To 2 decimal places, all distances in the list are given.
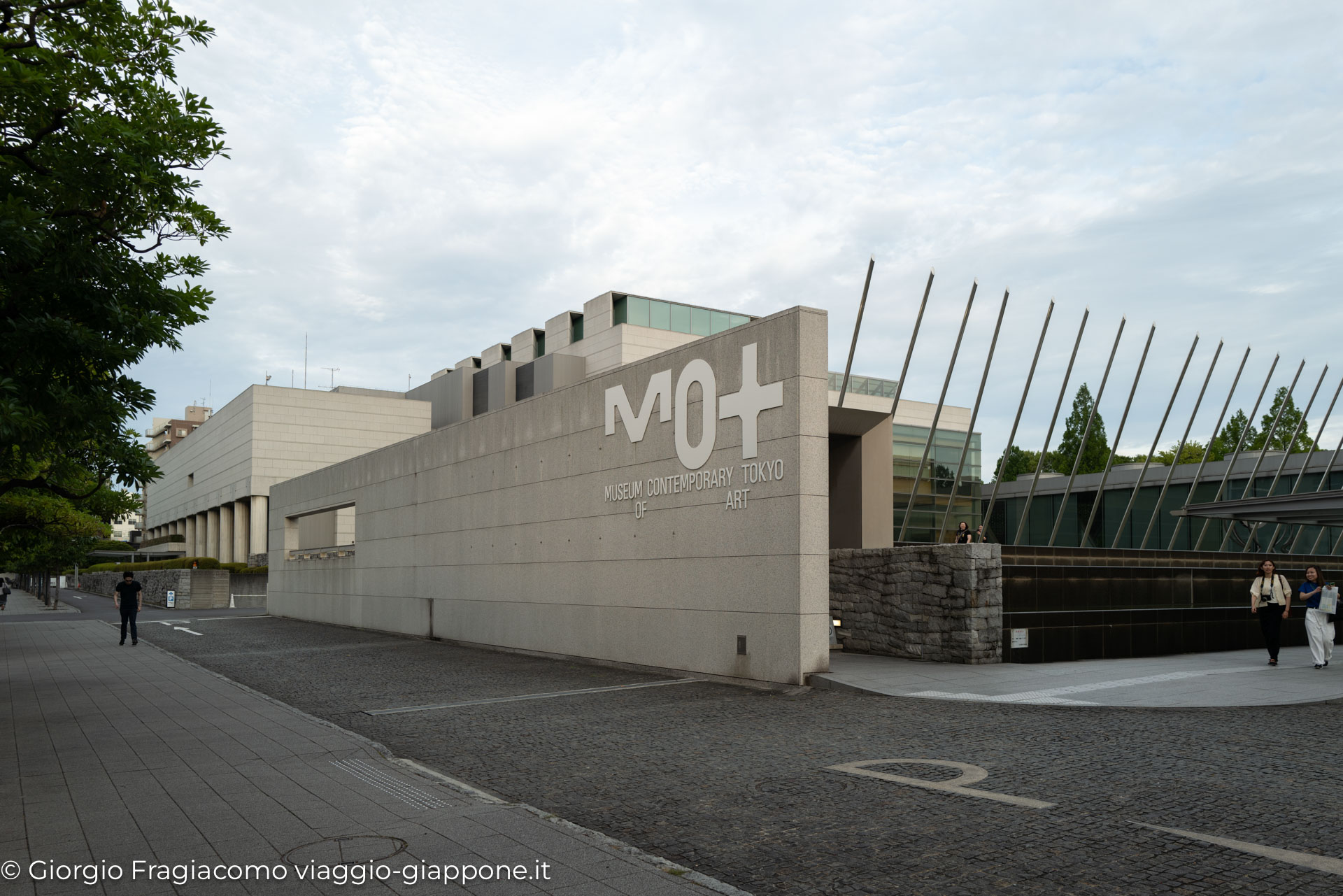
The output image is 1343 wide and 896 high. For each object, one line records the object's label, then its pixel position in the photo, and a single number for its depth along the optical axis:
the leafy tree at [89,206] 9.34
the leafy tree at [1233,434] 57.22
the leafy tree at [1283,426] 51.97
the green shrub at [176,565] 53.03
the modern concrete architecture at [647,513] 13.65
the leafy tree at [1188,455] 65.62
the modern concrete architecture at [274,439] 67.94
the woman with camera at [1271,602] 15.35
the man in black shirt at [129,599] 23.70
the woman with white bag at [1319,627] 14.70
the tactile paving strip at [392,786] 7.03
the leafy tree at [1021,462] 70.60
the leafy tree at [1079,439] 56.53
